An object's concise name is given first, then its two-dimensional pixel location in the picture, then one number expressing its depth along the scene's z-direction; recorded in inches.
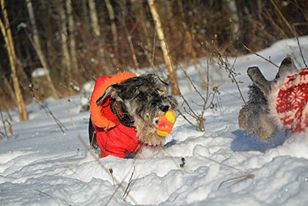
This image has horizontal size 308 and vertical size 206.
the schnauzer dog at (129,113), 149.2
